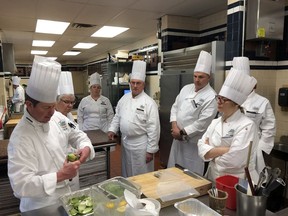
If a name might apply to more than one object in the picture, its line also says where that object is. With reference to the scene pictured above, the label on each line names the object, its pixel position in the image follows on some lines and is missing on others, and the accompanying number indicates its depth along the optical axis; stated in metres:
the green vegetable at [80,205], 1.04
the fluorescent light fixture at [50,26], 4.35
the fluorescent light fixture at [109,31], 4.92
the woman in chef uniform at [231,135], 1.49
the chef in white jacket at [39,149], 1.12
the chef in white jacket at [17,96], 5.66
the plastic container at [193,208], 1.01
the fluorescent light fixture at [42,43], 6.34
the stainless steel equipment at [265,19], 2.59
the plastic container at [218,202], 1.05
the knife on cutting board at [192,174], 1.40
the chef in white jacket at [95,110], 3.56
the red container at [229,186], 1.13
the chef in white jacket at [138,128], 2.68
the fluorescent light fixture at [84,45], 6.97
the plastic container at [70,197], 1.08
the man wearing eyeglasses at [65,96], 2.23
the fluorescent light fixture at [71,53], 9.13
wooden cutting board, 1.20
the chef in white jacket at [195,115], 2.66
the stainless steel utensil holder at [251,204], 0.98
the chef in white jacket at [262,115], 2.52
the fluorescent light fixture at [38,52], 8.36
